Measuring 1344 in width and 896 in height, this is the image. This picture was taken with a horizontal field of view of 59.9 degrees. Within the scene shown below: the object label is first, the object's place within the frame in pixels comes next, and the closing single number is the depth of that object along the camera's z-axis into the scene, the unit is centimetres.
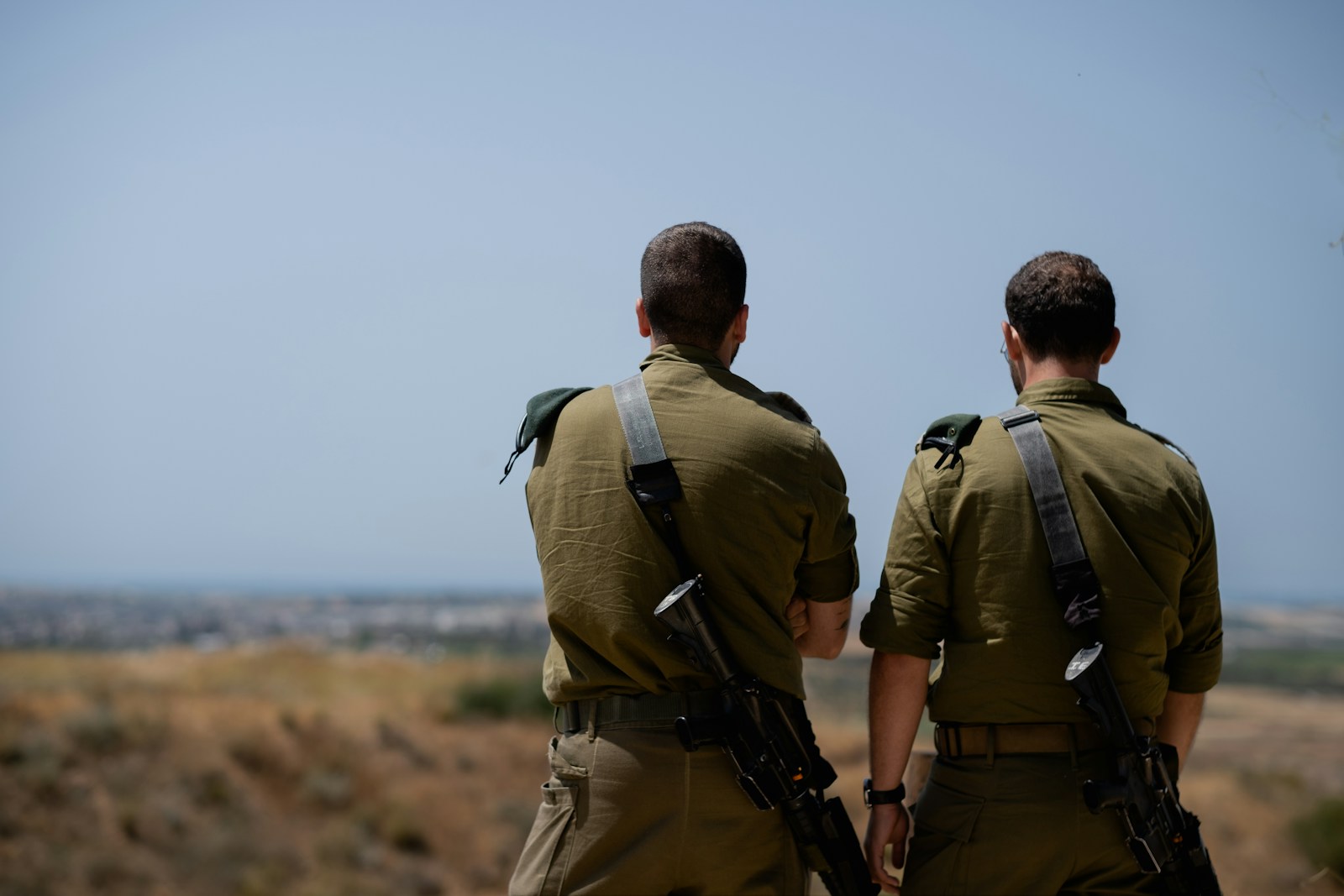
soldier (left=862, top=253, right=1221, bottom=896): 329
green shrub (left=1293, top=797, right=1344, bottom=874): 1812
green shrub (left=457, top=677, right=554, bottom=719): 2798
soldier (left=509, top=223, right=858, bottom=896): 323
